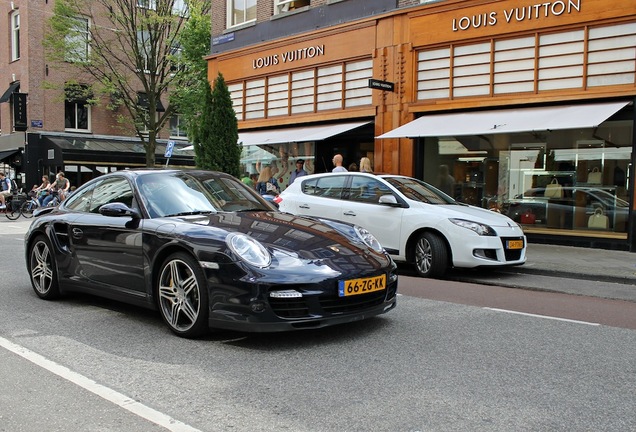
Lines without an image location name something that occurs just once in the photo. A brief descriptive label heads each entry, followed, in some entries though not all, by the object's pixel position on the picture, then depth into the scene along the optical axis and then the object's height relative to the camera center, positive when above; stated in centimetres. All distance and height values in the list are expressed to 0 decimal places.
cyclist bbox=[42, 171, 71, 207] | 2264 -15
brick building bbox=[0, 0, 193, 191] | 3020 +365
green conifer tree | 1428 +130
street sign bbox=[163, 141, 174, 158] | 1978 +128
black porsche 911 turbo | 448 -60
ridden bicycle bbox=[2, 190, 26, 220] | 2300 -92
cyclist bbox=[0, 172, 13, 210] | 2498 -38
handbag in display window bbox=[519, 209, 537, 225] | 1352 -60
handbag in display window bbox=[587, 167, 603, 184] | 1248 +37
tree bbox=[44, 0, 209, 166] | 2623 +684
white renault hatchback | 845 -45
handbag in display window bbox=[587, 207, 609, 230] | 1236 -58
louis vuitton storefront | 1215 +218
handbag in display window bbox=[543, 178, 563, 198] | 1307 +6
